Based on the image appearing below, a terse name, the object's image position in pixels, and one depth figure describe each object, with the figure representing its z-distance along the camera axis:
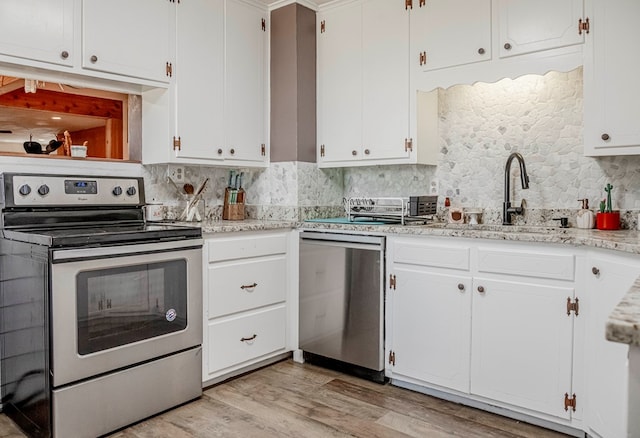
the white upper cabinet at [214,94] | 3.06
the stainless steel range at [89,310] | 2.16
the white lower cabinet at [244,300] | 2.86
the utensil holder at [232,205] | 3.59
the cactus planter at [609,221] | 2.62
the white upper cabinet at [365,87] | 3.20
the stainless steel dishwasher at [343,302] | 2.92
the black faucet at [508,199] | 2.95
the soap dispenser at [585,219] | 2.72
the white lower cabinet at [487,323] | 2.32
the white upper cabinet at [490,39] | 2.57
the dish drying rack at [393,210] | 2.99
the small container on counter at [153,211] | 3.15
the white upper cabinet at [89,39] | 2.40
